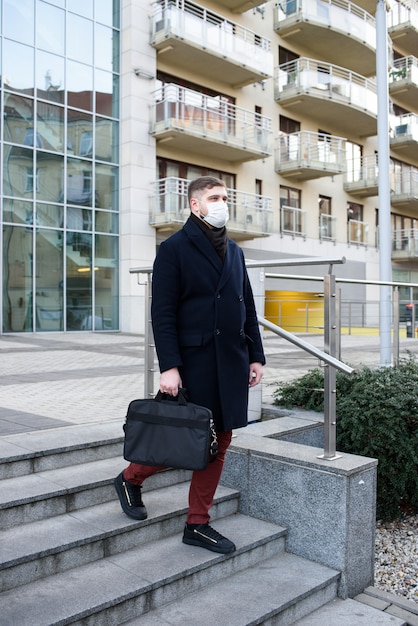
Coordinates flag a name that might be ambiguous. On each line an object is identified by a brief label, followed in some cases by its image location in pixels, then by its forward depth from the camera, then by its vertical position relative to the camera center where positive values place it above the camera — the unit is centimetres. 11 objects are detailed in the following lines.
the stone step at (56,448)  381 -89
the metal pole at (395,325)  652 -16
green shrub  502 -101
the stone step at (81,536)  302 -121
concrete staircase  295 -134
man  318 -2
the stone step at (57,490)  338 -104
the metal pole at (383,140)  1055 +298
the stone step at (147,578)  281 -136
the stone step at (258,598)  305 -153
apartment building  1900 +639
